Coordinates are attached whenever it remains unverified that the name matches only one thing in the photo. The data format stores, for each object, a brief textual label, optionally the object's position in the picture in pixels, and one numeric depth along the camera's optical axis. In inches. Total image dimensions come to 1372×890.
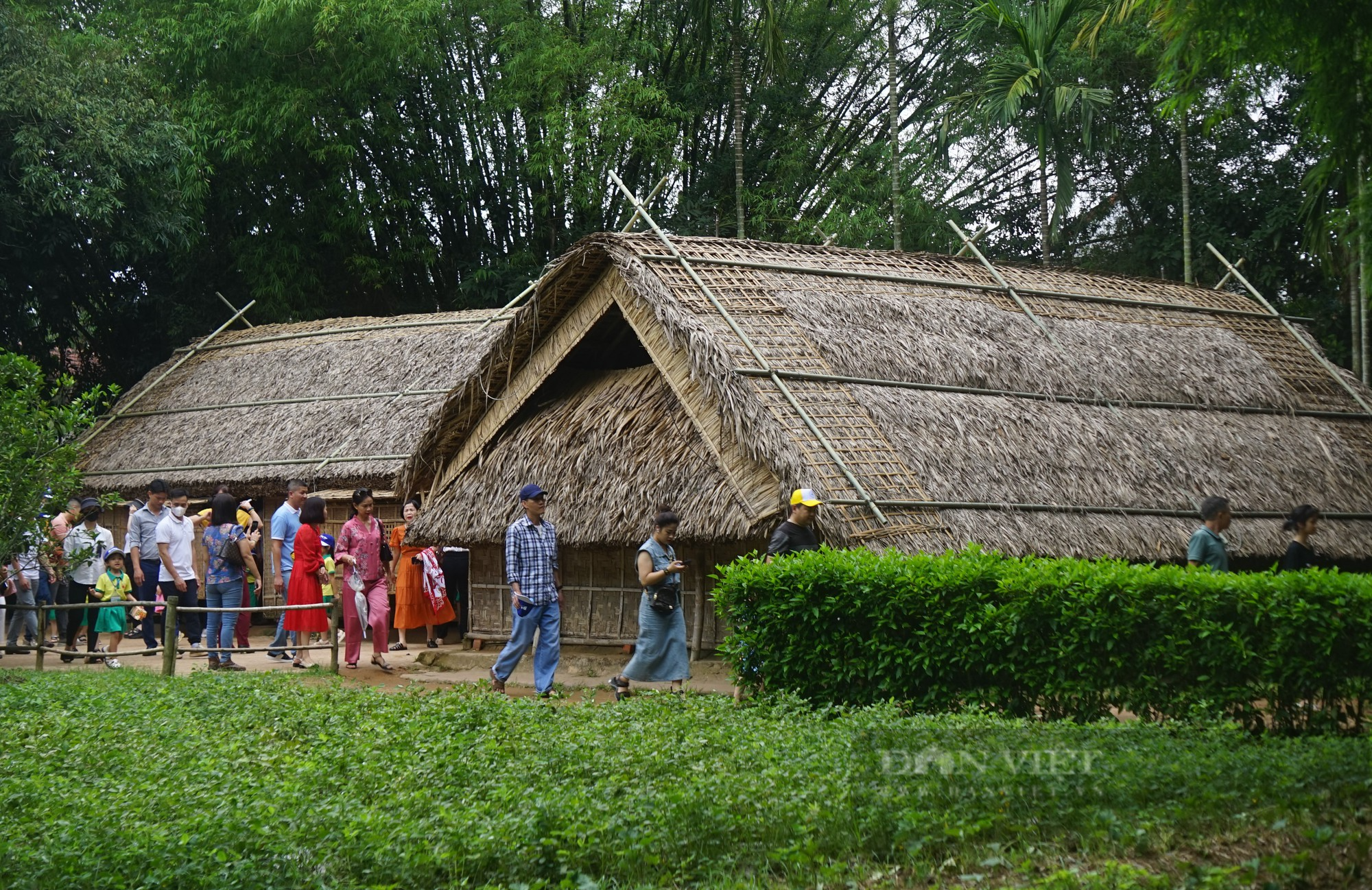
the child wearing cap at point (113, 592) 535.5
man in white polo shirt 549.3
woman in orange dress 626.5
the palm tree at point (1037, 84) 845.2
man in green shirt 407.5
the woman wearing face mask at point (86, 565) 535.2
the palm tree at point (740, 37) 872.9
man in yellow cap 405.7
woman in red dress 517.3
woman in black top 413.4
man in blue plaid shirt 441.1
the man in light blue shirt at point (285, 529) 557.0
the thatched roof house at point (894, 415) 471.5
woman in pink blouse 519.5
